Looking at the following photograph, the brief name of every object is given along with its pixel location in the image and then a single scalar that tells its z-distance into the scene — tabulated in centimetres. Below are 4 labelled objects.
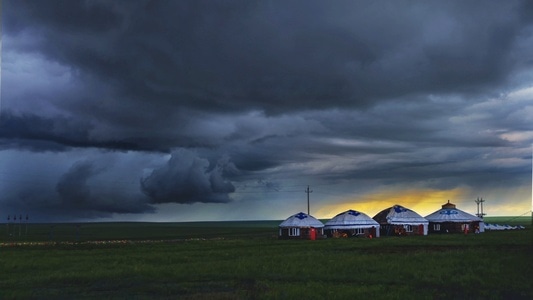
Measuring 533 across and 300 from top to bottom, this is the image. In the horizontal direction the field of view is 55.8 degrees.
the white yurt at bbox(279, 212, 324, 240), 9075
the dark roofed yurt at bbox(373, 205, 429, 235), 9769
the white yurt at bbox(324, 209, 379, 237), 9238
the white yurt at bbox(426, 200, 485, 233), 10144
